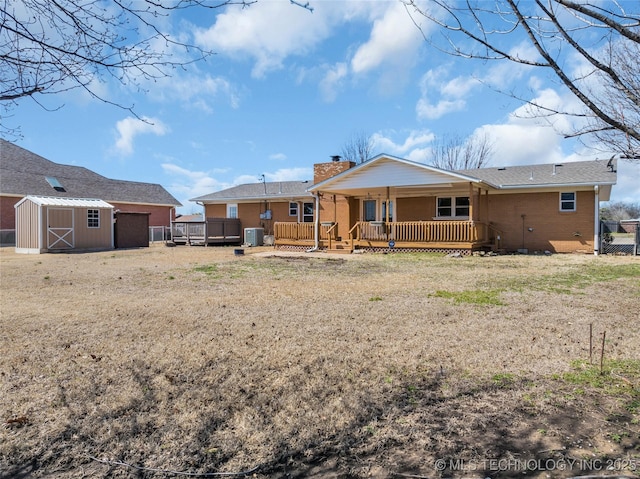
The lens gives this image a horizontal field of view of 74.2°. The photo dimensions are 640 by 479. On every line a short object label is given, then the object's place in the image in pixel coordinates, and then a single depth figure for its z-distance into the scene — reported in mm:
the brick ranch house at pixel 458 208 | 16938
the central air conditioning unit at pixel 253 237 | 23609
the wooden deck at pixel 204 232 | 23766
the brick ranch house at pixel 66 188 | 26672
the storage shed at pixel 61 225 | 19656
